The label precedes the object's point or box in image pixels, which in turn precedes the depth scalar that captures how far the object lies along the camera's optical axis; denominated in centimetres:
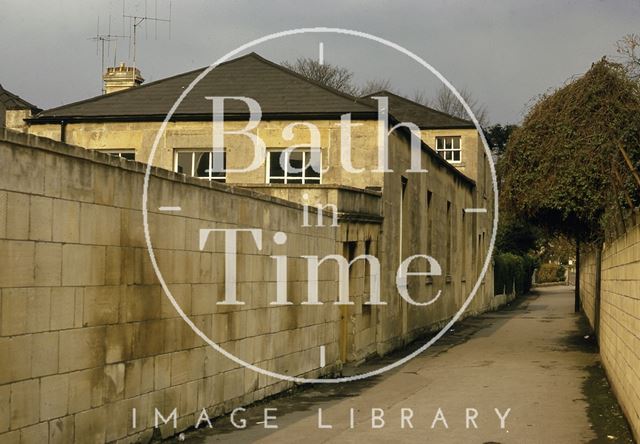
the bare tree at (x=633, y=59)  1510
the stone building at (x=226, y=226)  859
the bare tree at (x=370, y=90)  6367
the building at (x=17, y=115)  2519
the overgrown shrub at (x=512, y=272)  4834
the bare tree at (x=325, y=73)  5917
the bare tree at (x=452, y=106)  6825
